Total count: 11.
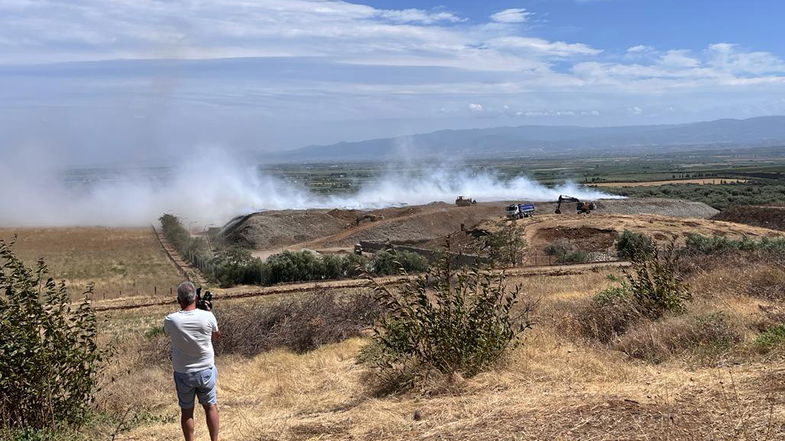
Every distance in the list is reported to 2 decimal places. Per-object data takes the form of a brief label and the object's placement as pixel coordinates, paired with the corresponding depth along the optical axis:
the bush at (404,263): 34.19
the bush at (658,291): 9.84
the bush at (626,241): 35.59
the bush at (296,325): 12.35
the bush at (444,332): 7.85
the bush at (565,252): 36.25
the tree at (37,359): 6.96
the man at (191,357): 6.44
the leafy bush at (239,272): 36.59
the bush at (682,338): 7.86
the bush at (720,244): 23.89
